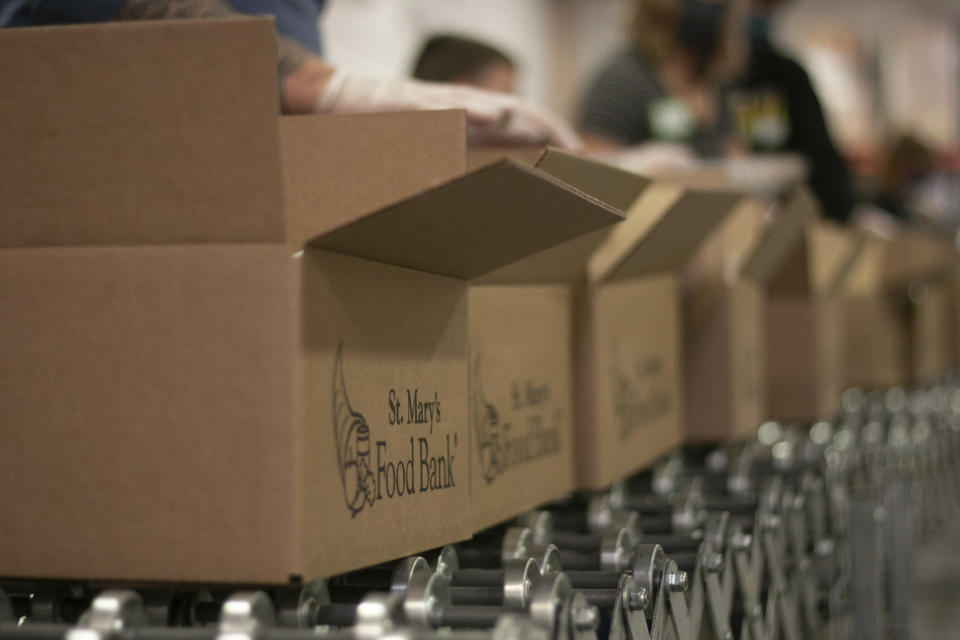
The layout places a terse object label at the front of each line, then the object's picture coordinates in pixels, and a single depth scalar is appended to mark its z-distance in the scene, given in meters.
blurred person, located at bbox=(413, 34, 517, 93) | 4.05
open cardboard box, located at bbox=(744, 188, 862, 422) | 4.15
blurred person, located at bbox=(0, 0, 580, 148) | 2.50
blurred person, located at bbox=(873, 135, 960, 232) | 8.26
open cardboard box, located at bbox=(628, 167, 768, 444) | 3.54
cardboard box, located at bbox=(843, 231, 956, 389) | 5.55
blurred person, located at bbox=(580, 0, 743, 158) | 5.49
